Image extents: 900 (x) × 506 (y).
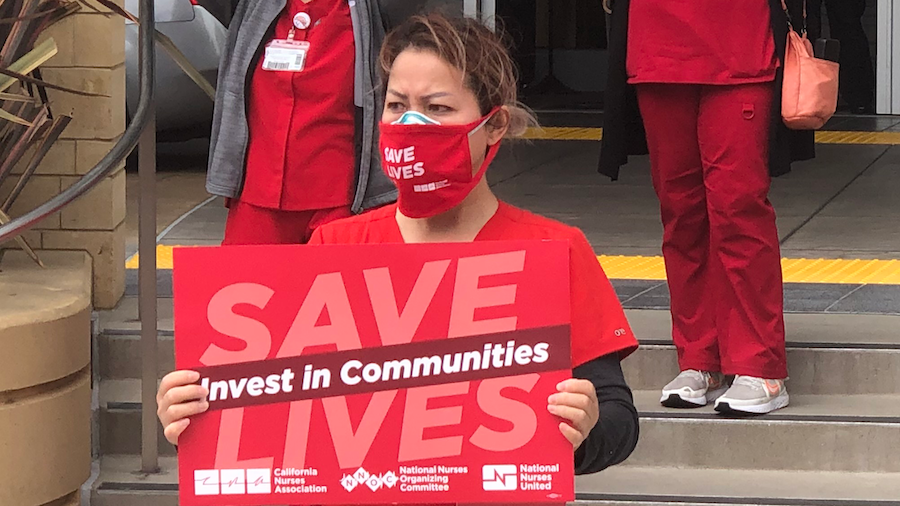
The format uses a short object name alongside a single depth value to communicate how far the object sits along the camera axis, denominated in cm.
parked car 887
